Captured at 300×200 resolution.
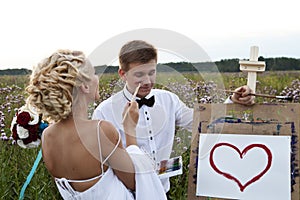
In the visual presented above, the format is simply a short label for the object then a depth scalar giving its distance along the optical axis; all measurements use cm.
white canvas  223
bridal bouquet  230
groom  195
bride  180
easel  220
